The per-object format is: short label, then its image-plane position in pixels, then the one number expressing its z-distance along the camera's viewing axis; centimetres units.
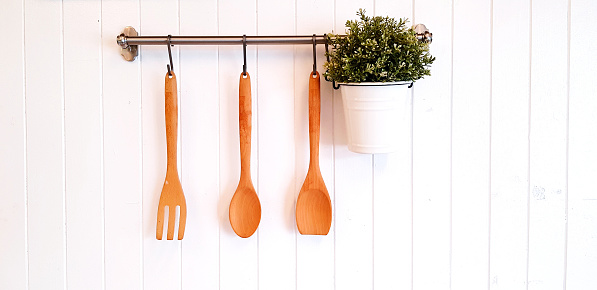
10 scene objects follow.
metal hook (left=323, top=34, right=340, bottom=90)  98
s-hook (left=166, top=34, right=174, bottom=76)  100
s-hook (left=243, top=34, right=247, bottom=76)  100
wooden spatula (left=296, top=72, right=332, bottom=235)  102
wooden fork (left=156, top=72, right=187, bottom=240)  101
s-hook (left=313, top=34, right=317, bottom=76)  99
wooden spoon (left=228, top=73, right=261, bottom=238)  101
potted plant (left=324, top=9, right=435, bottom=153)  91
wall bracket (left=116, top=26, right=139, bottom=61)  103
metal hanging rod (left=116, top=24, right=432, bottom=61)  99
